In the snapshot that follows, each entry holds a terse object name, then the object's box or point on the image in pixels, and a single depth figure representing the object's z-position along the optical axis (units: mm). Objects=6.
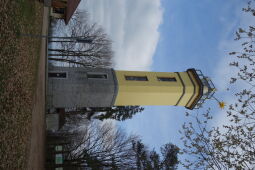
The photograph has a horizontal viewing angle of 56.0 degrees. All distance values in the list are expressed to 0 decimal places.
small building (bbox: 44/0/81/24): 17664
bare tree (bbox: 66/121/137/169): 26500
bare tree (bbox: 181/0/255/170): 9211
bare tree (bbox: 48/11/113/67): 29828
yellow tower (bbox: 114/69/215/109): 21578
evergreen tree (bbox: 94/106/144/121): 35794
